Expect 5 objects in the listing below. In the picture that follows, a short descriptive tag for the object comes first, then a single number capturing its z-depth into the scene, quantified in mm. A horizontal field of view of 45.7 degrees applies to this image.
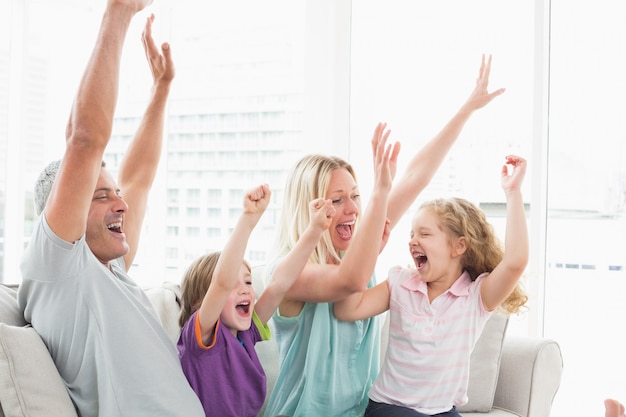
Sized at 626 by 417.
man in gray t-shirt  1686
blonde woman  2092
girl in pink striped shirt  2168
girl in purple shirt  1943
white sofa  2461
